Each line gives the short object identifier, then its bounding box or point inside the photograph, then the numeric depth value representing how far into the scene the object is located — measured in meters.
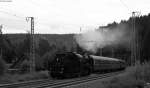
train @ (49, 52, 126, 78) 30.77
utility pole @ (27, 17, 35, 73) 41.03
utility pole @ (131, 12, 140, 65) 49.48
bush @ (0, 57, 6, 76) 32.08
